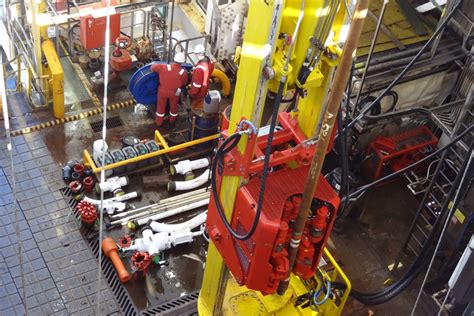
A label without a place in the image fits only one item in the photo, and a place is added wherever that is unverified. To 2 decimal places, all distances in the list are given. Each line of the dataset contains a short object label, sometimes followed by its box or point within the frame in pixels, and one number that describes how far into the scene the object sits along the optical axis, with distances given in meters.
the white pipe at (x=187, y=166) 13.06
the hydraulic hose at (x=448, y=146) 10.37
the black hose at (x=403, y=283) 11.32
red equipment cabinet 13.95
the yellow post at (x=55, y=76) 13.35
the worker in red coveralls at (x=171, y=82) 13.26
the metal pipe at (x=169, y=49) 13.78
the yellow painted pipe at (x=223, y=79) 14.23
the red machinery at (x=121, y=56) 14.53
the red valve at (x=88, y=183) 12.66
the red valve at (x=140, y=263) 11.54
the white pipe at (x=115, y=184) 12.66
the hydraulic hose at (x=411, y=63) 10.06
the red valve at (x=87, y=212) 12.06
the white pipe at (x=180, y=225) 12.19
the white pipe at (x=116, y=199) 12.41
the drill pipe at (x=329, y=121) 6.65
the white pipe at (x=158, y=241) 11.80
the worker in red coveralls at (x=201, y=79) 13.38
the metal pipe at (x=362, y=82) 10.88
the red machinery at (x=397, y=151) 13.09
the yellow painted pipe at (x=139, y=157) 12.65
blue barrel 13.33
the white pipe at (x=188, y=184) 12.84
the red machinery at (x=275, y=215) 8.54
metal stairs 11.53
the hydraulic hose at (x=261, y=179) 7.72
